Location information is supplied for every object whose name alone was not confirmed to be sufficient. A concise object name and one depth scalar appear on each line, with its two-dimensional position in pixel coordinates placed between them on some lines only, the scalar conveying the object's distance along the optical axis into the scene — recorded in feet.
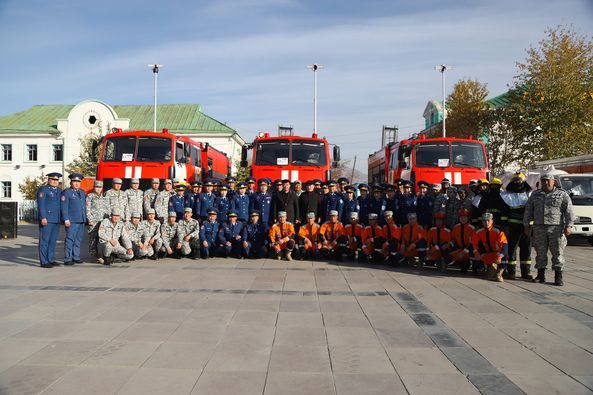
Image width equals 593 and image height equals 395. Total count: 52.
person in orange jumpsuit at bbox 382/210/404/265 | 36.22
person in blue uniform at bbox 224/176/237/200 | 41.73
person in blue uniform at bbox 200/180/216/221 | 41.19
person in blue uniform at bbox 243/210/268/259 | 39.55
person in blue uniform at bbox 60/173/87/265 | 35.24
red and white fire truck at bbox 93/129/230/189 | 46.52
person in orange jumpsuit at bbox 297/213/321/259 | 38.58
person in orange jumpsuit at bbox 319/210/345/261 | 38.50
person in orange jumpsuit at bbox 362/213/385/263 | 37.24
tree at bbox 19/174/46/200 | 124.47
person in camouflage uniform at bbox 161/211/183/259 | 38.37
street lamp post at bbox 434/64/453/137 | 107.96
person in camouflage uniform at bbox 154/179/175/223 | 39.96
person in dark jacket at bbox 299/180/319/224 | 40.75
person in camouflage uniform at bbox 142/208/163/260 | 38.06
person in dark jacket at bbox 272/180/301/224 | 40.57
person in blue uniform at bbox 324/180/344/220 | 40.40
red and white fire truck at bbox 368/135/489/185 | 45.75
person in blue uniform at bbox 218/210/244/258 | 39.24
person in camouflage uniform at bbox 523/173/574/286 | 27.99
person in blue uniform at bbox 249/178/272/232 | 40.93
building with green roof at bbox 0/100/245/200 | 146.92
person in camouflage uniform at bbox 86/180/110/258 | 36.65
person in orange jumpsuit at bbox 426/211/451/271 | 34.40
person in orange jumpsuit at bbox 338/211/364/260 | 38.40
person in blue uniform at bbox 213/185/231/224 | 40.73
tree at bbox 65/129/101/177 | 124.36
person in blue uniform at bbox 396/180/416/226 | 38.34
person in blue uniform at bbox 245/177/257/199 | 41.50
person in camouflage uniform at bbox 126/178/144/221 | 38.88
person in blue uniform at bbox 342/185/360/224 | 40.26
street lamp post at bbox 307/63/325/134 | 92.22
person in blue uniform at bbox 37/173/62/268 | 34.32
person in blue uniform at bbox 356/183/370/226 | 40.45
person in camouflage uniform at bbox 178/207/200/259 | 38.29
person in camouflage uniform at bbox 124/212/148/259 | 37.47
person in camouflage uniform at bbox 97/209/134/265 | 35.68
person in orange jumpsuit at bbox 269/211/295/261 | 38.55
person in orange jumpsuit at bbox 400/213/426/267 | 35.37
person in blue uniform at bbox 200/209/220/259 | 38.91
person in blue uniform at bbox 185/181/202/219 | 41.33
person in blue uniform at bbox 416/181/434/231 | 37.68
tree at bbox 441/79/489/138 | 100.37
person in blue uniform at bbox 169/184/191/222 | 40.29
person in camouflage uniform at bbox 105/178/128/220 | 37.72
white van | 49.57
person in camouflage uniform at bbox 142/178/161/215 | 40.12
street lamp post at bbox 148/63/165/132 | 98.76
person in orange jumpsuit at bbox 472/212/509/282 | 29.63
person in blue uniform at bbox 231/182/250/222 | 40.47
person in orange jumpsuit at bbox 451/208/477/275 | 32.53
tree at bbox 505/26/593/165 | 83.10
